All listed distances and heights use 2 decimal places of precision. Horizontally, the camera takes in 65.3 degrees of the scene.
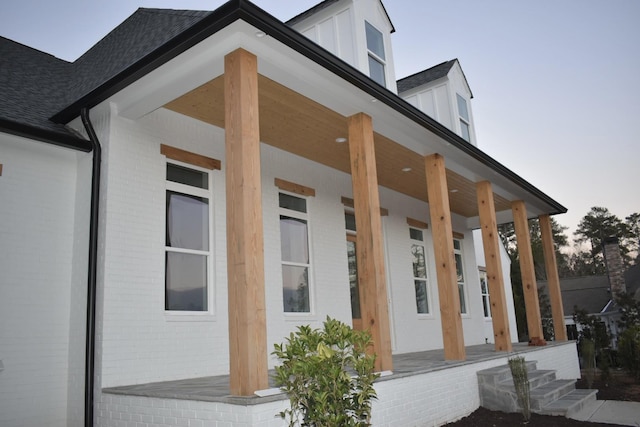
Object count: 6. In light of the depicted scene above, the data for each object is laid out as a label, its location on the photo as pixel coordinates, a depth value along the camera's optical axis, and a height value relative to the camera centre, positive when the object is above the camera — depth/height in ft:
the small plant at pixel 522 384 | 20.68 -3.30
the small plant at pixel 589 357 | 31.63 -3.62
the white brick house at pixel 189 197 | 15.06 +5.09
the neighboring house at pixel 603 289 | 70.59 +1.63
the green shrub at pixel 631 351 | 32.14 -3.39
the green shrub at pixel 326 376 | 10.33 -1.26
